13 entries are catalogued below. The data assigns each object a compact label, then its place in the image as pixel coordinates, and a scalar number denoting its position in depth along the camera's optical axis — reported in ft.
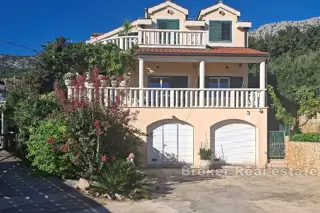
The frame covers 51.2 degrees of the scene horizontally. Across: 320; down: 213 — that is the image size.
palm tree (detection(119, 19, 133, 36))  64.49
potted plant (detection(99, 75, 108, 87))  40.29
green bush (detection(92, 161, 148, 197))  31.55
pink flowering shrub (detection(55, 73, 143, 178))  34.65
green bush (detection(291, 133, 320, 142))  49.16
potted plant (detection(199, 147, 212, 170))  51.26
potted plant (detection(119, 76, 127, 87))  50.71
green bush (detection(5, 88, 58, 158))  43.73
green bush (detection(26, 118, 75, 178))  36.81
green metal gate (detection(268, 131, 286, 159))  55.26
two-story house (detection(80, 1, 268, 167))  53.31
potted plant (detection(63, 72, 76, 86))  49.23
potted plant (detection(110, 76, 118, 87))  50.16
